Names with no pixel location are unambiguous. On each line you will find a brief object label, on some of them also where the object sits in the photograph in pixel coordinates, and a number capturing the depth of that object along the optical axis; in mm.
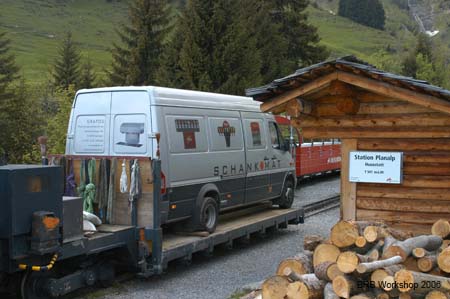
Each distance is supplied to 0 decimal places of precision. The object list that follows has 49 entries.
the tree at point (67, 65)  49125
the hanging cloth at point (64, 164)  9958
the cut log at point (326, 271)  6324
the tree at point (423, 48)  64312
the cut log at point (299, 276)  6527
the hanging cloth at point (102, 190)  9594
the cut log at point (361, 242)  6898
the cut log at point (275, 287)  6352
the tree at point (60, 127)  21542
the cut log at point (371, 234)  6945
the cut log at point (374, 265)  6027
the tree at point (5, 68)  34656
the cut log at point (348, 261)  6082
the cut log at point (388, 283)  5891
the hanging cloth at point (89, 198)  9617
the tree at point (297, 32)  43531
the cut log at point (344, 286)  5977
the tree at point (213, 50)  28281
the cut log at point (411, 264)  6668
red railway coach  23156
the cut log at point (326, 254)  6797
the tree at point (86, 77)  46119
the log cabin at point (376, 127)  8266
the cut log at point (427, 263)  6543
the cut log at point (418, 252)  6648
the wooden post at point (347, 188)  9008
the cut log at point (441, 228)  7635
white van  10328
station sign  8602
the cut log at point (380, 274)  5980
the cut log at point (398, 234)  7632
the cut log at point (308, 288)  6238
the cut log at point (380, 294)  5930
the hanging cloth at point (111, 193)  9516
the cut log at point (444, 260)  6418
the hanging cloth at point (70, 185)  9875
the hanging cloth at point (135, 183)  9273
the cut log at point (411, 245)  6562
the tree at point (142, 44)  37969
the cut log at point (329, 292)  6094
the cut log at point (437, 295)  5853
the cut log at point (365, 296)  5893
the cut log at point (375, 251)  6629
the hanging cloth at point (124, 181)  9352
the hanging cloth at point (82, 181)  9719
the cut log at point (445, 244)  7171
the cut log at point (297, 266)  6961
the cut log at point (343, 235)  6906
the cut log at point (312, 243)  7824
